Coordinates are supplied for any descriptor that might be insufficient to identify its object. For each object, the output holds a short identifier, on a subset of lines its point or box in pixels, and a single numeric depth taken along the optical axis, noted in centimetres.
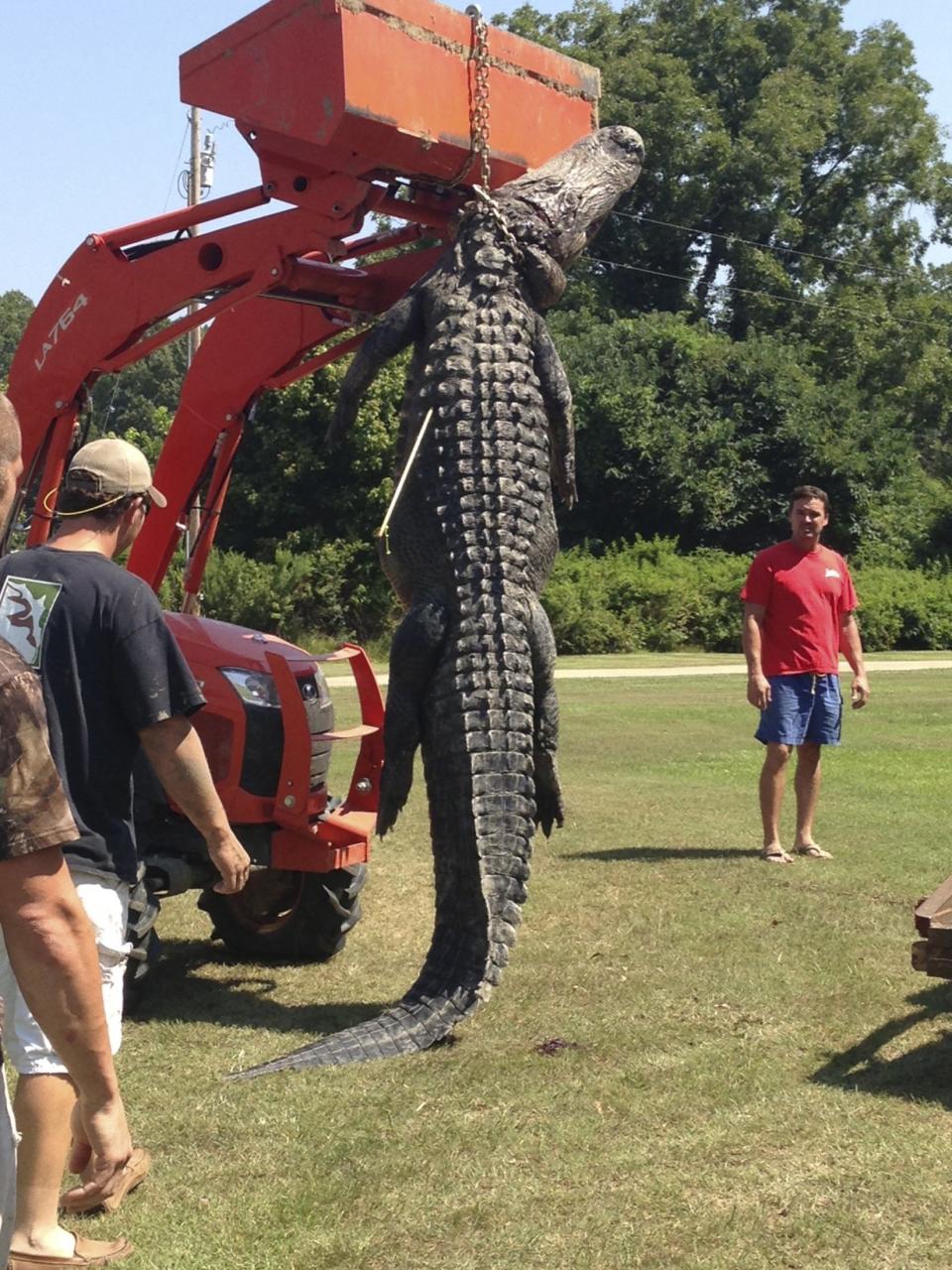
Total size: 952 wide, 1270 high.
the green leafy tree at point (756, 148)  4300
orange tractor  563
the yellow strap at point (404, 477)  568
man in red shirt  829
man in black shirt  355
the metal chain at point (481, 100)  604
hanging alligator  528
